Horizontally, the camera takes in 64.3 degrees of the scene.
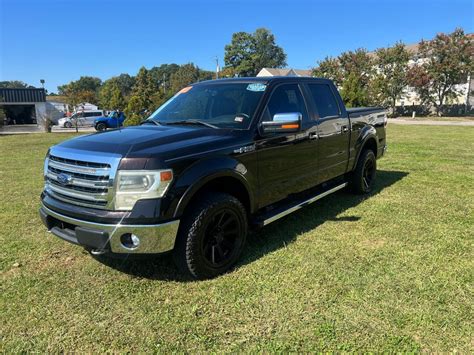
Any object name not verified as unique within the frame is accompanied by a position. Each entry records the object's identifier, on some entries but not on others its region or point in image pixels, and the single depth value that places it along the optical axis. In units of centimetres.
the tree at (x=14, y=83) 11450
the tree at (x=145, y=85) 4712
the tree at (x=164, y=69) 12850
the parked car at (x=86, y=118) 3859
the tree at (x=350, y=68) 4062
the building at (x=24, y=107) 4347
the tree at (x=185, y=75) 7319
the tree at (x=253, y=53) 8781
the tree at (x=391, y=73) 3819
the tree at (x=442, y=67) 3562
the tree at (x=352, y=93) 2327
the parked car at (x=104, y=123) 3150
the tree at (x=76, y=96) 5808
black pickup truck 303
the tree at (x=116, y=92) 4766
